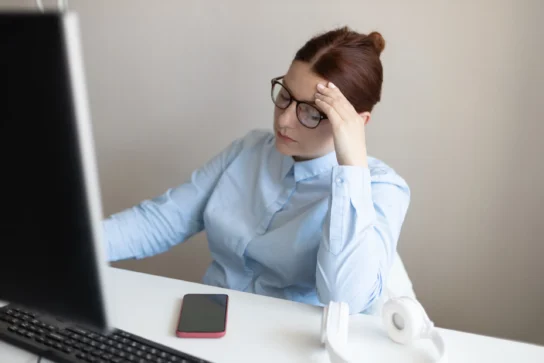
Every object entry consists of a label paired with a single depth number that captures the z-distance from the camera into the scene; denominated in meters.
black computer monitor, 0.40
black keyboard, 0.76
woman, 1.01
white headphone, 0.83
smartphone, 0.87
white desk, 0.83
